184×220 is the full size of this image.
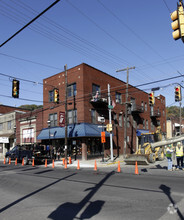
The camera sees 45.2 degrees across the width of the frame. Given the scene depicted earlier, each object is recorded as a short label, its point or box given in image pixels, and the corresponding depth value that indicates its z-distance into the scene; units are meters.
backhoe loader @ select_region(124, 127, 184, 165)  18.98
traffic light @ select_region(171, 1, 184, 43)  6.73
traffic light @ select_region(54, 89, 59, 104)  20.91
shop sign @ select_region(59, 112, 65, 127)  27.33
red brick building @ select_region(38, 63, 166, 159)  27.39
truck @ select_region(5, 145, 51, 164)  23.05
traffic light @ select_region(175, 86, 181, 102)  17.31
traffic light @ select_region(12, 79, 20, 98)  16.25
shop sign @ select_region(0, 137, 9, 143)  36.62
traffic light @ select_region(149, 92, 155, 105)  19.02
